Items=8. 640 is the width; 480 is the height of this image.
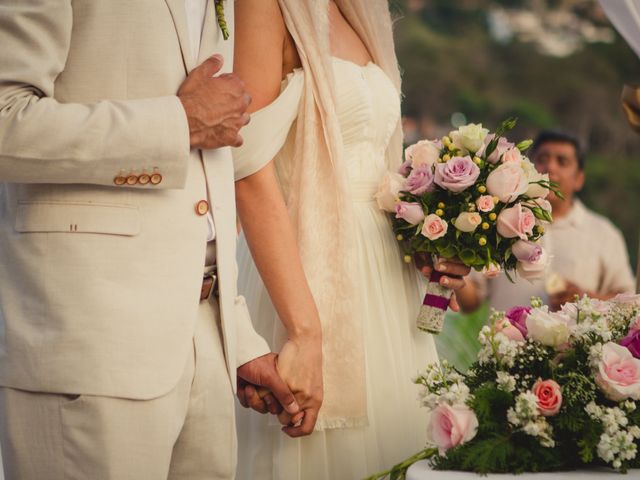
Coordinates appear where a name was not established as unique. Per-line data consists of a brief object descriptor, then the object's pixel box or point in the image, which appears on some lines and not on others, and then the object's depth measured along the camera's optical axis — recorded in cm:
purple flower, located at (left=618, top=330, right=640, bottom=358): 275
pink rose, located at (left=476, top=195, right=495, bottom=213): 305
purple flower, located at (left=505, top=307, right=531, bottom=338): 286
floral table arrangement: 252
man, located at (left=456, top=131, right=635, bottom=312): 707
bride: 298
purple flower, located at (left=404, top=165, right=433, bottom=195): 315
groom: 230
